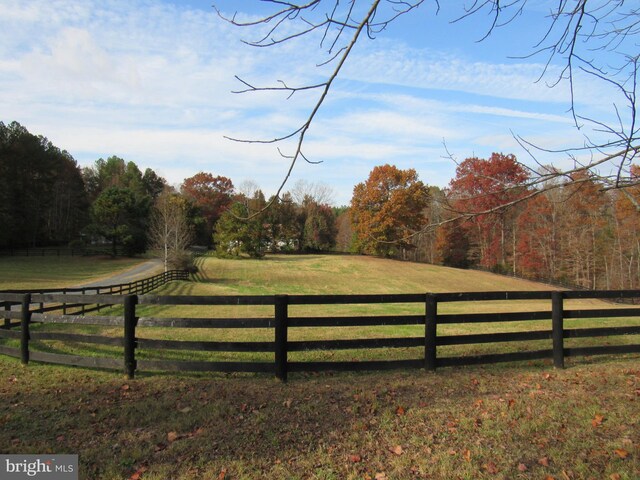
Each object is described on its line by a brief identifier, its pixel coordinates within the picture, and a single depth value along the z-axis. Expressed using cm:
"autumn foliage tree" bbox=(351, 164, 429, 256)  4500
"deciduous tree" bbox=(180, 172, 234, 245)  8431
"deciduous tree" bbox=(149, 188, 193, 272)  4284
